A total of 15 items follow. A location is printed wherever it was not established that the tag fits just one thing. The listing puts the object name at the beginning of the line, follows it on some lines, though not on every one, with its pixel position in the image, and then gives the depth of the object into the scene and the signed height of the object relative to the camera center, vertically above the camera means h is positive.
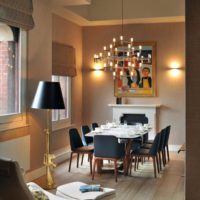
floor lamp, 5.87 -0.09
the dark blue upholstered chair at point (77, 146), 7.18 -1.03
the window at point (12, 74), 5.97 +0.27
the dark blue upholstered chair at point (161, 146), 7.33 -1.08
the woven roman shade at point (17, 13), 5.43 +1.15
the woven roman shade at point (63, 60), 8.56 +0.73
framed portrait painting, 9.87 +0.35
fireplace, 9.84 -0.56
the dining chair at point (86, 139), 7.97 -0.98
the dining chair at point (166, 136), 7.89 -0.91
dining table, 6.93 -0.76
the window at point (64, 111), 8.80 -0.46
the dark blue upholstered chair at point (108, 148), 6.50 -0.95
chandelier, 7.70 +0.65
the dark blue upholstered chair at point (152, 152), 6.82 -1.07
